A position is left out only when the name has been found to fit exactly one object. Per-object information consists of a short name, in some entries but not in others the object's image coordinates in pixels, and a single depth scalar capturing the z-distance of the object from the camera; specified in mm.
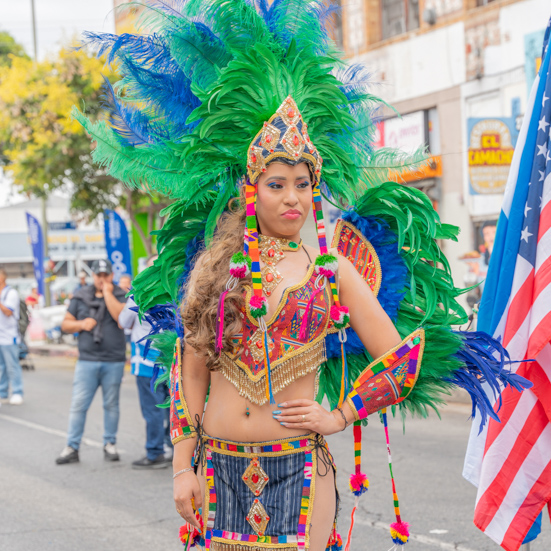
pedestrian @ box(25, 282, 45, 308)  23394
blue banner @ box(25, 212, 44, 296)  21516
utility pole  22612
